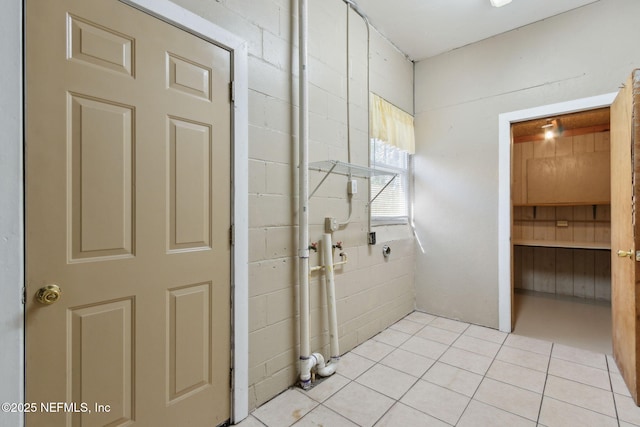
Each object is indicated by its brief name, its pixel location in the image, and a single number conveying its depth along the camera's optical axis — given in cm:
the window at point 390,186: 301
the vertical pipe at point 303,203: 203
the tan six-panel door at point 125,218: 112
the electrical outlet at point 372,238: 282
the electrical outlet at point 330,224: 230
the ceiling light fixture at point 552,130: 401
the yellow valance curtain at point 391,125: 290
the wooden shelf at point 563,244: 361
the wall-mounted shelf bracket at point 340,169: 217
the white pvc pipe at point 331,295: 224
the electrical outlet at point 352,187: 256
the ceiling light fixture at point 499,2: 241
